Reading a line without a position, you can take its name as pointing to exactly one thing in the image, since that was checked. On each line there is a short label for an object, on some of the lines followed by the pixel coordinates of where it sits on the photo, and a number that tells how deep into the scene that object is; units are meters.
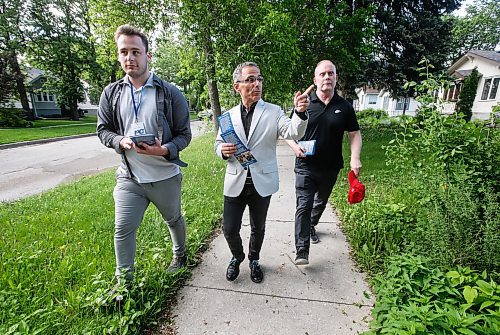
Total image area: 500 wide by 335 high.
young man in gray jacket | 2.15
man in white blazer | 2.28
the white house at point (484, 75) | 22.14
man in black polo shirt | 2.82
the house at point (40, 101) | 34.03
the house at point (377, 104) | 36.66
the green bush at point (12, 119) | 18.48
